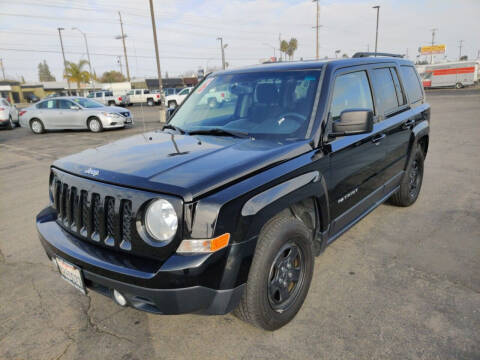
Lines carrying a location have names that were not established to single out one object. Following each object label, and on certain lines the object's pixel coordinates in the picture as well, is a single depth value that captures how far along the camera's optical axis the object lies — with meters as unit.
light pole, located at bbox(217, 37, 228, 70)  62.69
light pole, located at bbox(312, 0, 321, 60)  47.99
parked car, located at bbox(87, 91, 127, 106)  37.28
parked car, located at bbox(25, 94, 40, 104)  55.11
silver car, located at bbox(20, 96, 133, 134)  14.69
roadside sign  80.88
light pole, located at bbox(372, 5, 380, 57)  48.23
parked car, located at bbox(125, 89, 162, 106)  38.28
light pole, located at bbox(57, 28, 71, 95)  49.94
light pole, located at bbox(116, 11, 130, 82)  51.79
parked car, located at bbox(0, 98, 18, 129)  17.28
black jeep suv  2.03
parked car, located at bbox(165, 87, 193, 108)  29.77
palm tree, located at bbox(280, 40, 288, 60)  71.44
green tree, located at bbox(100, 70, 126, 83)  102.50
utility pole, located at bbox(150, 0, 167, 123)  20.11
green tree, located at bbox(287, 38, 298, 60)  74.25
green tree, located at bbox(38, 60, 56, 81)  141.88
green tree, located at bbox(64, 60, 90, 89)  49.59
